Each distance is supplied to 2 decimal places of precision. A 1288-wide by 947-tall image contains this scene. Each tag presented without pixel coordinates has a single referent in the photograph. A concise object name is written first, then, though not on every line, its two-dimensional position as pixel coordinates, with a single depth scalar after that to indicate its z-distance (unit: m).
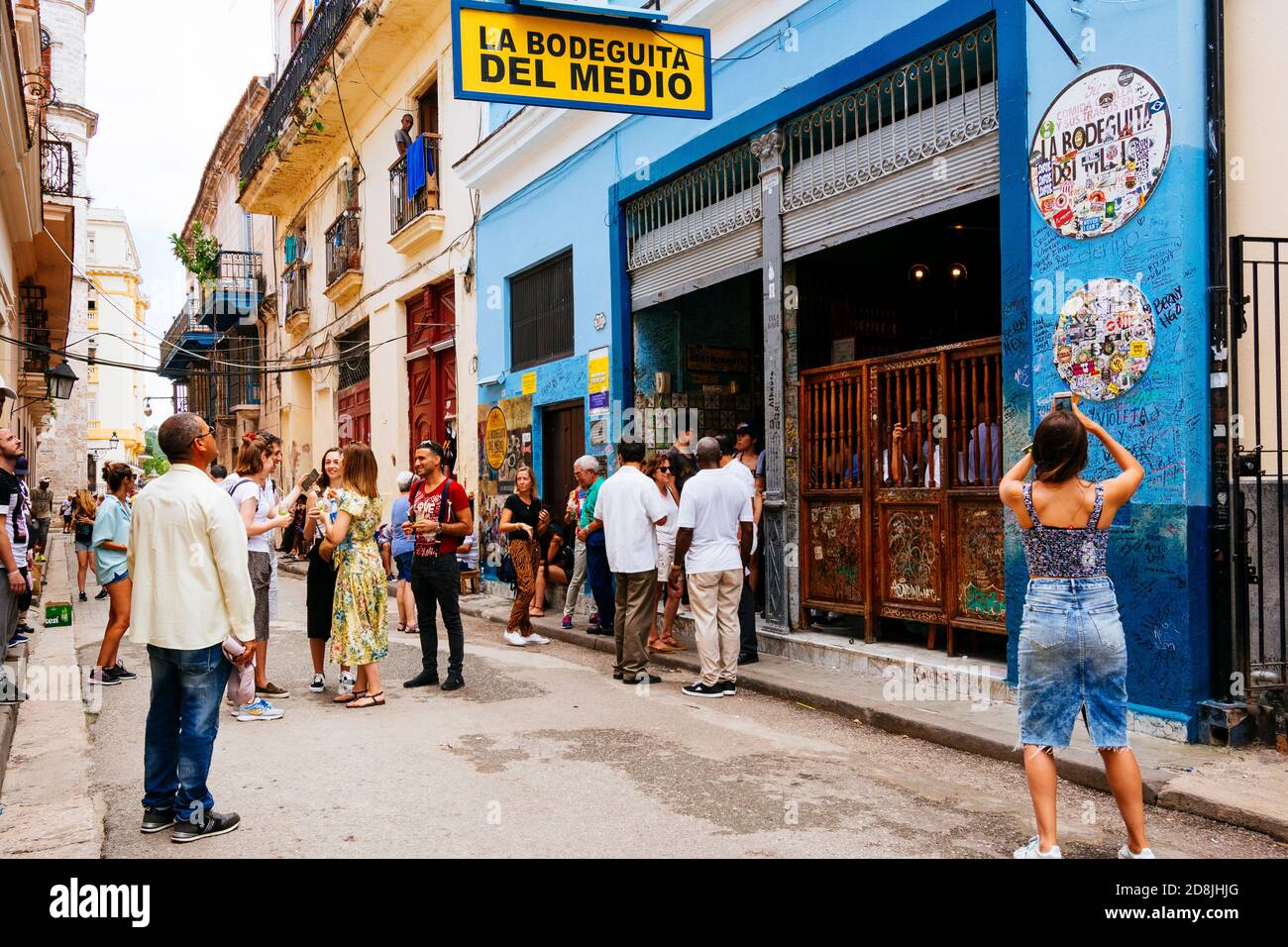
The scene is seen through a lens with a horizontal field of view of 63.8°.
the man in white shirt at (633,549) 7.75
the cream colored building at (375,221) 15.29
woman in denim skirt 3.72
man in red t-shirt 7.46
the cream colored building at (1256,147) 5.31
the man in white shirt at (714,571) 7.37
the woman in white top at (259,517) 6.95
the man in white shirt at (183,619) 4.40
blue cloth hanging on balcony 15.68
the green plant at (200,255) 27.05
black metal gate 5.33
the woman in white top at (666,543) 9.01
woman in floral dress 6.97
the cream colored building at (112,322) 58.62
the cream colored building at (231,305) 27.94
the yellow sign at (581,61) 6.82
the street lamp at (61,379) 16.98
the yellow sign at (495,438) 13.96
